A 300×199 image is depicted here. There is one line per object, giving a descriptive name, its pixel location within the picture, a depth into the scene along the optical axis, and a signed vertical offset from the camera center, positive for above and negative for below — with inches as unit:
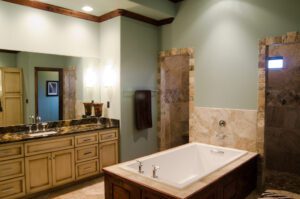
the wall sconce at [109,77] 163.3 +10.3
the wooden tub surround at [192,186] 84.5 -38.3
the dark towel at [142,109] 166.6 -13.3
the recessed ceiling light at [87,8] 151.2 +55.7
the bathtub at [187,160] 122.4 -40.2
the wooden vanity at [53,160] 114.8 -39.5
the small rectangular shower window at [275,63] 151.9 +19.0
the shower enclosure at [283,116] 162.6 -18.6
